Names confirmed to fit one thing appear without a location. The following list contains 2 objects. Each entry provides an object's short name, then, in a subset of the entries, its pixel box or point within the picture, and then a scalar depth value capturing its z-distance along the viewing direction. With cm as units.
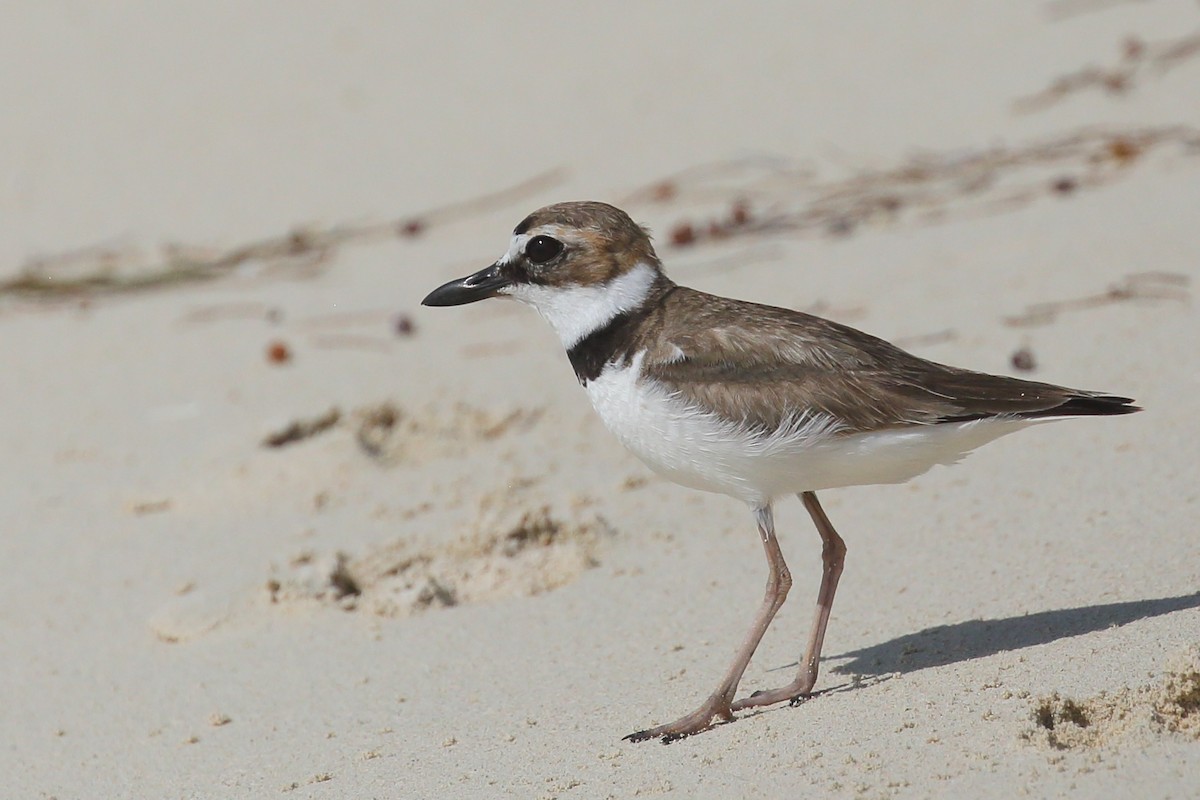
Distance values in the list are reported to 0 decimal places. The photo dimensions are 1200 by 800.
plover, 797
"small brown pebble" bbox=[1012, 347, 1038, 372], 1188
